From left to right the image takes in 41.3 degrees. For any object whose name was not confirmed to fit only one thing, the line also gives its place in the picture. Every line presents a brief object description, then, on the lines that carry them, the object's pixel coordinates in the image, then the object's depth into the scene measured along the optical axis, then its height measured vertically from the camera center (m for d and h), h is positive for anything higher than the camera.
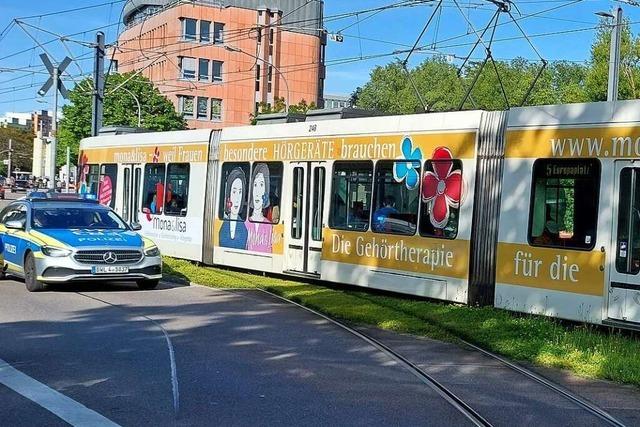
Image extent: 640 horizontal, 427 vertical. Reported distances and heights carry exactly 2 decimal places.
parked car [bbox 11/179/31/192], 95.75 -0.14
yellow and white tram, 11.22 -0.01
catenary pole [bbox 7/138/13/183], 113.84 +5.10
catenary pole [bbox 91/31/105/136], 31.14 +3.99
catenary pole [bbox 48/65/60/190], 33.80 +2.17
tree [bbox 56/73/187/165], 61.19 +5.81
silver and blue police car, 13.99 -0.99
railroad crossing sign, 33.31 +4.59
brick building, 74.44 +12.70
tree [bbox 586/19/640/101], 32.56 +5.86
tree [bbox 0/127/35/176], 126.44 +5.84
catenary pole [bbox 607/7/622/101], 22.09 +4.08
